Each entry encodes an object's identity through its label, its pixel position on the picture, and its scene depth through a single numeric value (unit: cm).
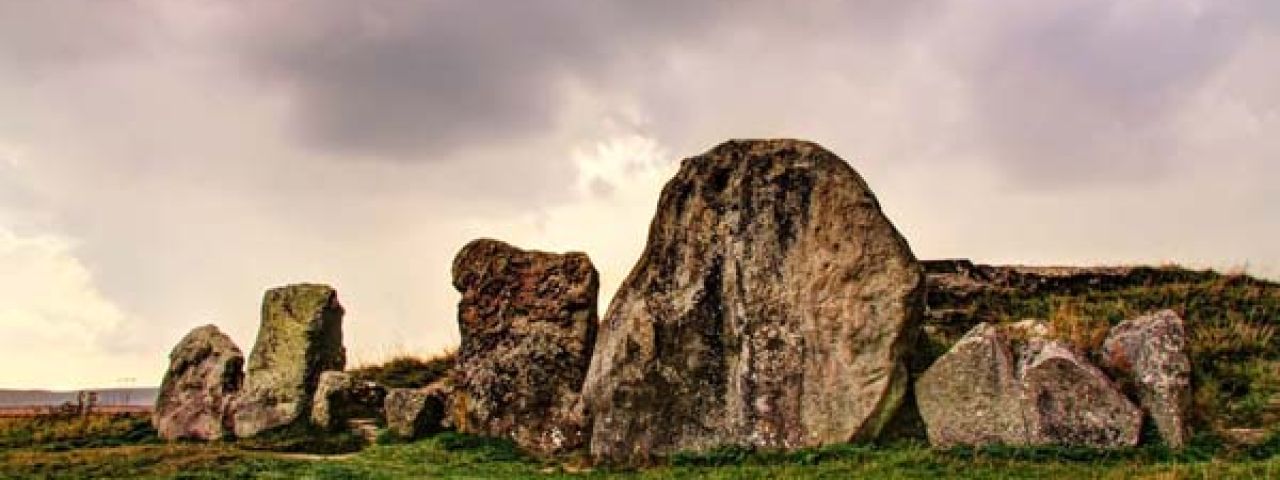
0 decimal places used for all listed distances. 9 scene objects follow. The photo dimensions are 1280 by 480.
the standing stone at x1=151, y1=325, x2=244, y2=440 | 2866
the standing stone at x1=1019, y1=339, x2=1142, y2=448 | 1836
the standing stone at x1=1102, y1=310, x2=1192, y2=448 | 1852
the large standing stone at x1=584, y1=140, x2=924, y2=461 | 1973
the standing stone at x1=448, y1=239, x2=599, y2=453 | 2327
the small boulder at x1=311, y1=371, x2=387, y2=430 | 2658
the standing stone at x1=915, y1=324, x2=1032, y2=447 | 1875
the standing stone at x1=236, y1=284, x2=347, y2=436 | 2756
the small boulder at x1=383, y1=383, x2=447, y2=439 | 2464
